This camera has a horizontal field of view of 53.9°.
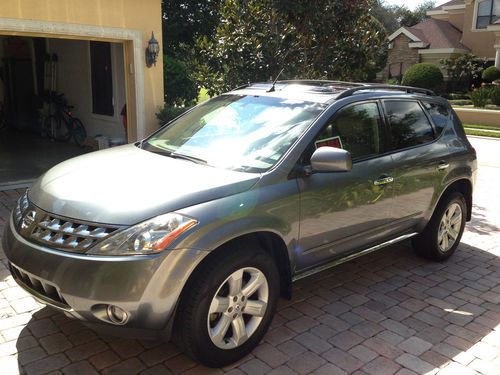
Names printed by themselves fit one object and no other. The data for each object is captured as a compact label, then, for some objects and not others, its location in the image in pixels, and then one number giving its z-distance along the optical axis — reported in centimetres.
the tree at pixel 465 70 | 2778
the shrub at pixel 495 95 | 2077
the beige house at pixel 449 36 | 3114
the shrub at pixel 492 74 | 2519
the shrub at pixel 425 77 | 2584
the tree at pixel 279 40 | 738
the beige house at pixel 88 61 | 724
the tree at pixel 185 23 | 1791
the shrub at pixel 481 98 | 2088
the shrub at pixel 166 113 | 882
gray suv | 276
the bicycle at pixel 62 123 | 1126
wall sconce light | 859
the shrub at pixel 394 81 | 2920
